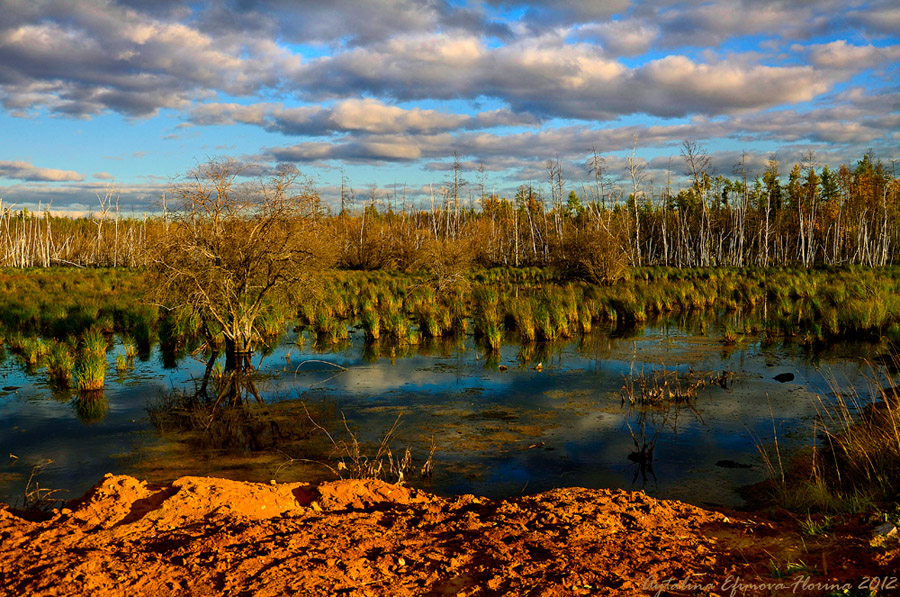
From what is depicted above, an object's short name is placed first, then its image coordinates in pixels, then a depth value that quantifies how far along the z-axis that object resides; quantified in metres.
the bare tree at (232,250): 11.58
